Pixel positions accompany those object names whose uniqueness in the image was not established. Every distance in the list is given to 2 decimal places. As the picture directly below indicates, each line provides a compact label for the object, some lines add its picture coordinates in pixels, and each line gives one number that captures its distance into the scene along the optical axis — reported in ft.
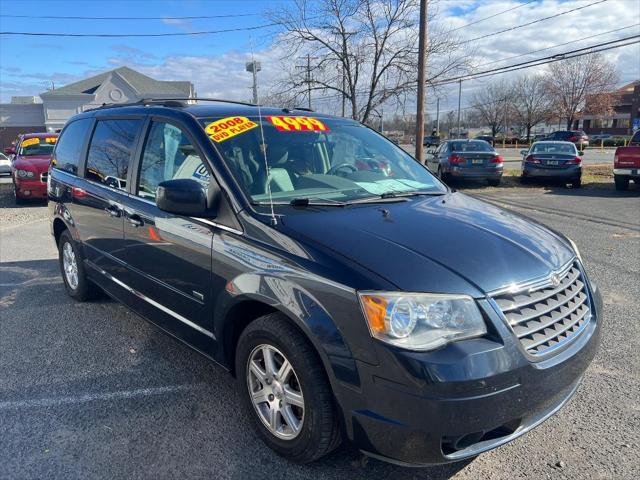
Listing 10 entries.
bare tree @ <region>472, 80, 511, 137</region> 248.93
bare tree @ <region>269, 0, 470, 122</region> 70.30
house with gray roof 144.97
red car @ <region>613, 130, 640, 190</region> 46.34
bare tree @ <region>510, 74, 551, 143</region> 225.35
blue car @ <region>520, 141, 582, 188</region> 50.98
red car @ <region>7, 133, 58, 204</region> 39.88
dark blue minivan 6.93
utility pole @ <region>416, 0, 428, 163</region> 53.11
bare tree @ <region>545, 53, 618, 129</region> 203.70
